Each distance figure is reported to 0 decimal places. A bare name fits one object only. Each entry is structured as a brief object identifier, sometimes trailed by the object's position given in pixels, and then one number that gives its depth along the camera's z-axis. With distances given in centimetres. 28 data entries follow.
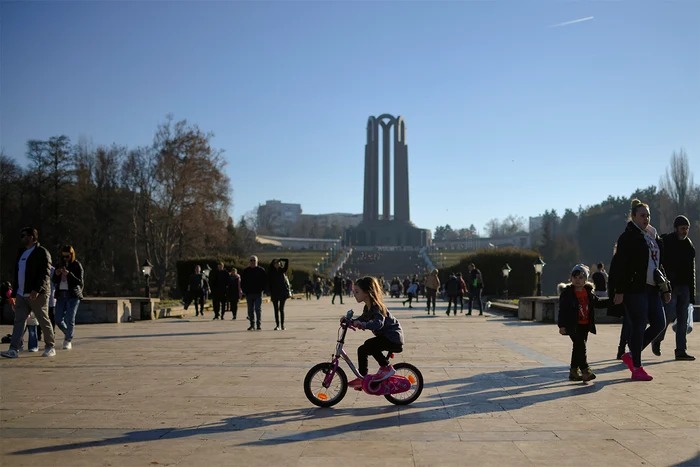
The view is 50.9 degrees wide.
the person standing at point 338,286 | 3750
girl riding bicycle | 640
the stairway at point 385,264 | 8625
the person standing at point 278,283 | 1570
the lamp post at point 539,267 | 2690
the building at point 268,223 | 15902
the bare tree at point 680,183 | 5750
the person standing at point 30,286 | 975
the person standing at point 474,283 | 2219
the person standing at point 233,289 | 1985
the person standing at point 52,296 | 1125
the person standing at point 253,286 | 1582
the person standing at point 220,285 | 2014
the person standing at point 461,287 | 2387
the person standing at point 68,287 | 1116
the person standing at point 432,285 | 2369
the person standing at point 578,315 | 779
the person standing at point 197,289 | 2198
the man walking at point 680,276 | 939
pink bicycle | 638
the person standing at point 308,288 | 4652
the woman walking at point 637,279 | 793
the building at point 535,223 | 18782
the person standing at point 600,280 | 1656
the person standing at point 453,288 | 2341
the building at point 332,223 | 18948
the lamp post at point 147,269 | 2408
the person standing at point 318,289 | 4746
